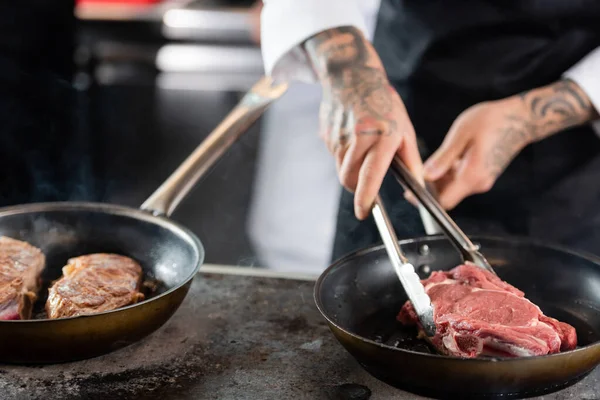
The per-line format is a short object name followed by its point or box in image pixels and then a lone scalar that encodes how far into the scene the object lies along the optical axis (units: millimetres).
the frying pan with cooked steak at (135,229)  1866
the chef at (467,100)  2051
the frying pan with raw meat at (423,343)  1313
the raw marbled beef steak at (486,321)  1454
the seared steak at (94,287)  1628
